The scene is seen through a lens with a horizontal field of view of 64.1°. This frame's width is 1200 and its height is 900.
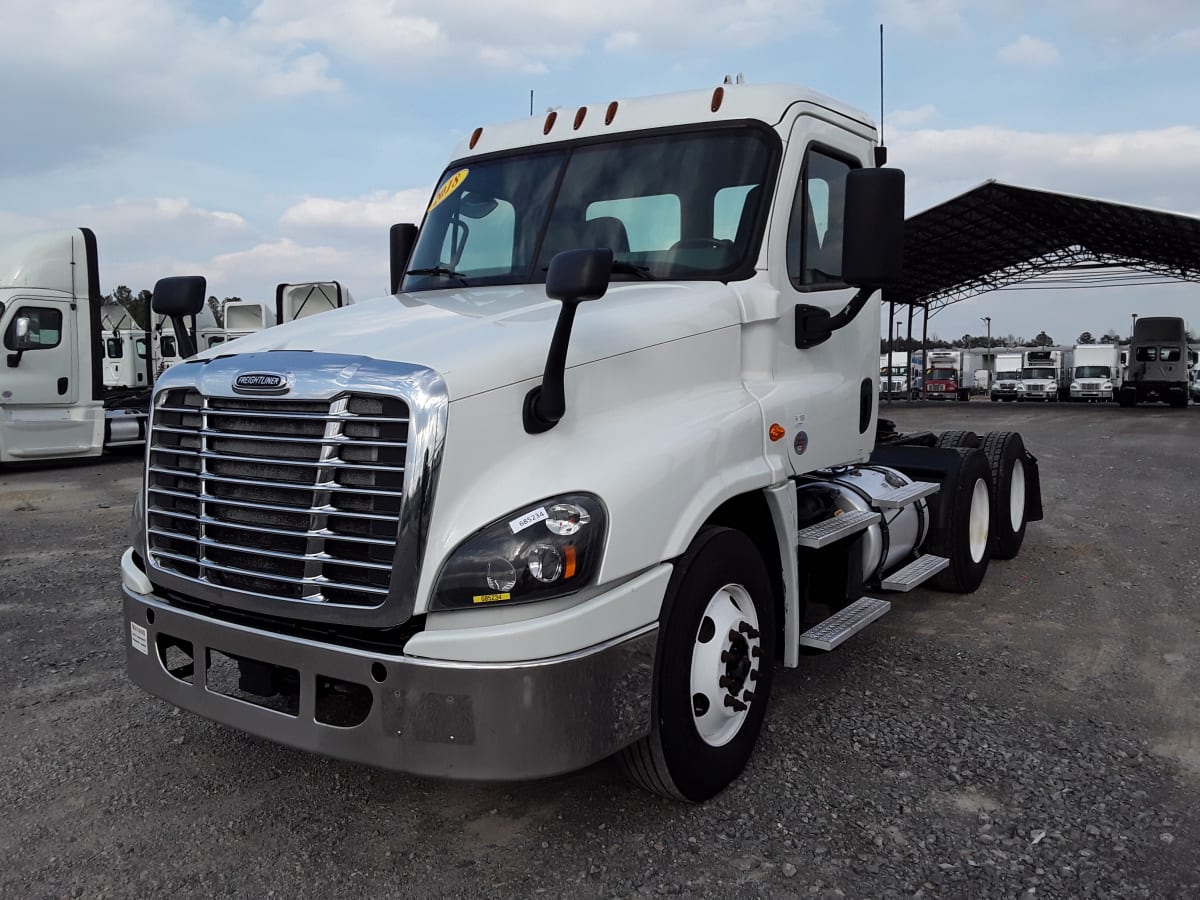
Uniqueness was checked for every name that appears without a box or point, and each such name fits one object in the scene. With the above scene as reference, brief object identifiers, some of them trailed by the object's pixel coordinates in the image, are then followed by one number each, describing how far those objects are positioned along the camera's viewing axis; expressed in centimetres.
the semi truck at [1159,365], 3878
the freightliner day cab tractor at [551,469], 281
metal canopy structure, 3119
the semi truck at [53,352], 1450
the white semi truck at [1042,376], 5052
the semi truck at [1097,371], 4728
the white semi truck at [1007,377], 5275
